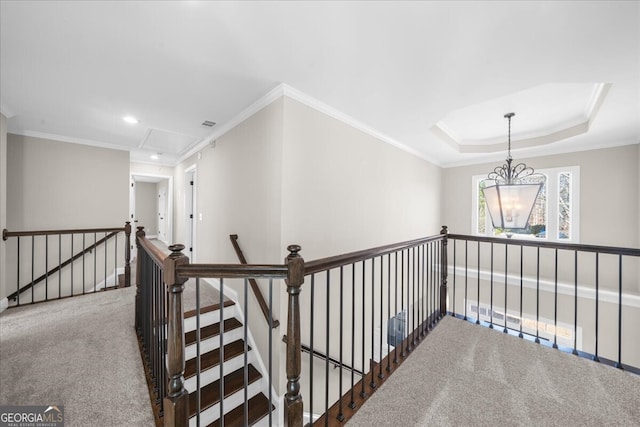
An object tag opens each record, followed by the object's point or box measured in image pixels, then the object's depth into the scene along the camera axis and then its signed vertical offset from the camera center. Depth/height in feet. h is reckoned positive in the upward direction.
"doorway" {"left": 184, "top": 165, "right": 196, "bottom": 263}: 16.50 +0.52
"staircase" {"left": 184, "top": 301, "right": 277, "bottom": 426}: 7.84 -5.74
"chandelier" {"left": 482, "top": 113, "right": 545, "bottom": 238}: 8.23 +0.43
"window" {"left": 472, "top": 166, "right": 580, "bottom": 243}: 14.65 +0.49
